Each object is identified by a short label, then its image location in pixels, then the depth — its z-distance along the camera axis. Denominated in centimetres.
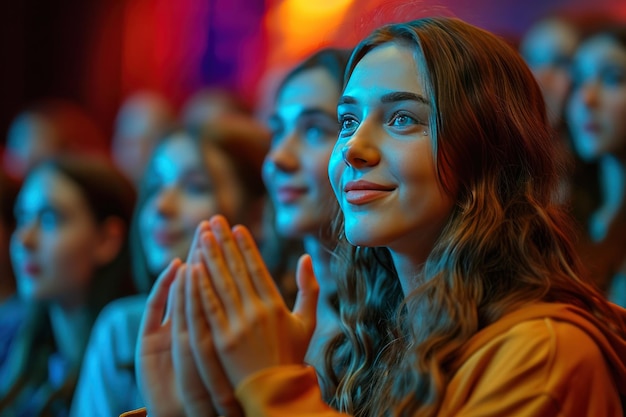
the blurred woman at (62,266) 255
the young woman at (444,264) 112
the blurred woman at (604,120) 230
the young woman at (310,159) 203
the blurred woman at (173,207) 233
